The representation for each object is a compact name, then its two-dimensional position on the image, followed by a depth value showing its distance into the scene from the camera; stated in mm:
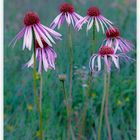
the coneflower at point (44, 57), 902
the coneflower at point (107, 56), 910
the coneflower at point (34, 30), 876
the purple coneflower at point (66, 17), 932
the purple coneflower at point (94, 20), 931
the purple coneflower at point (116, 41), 932
